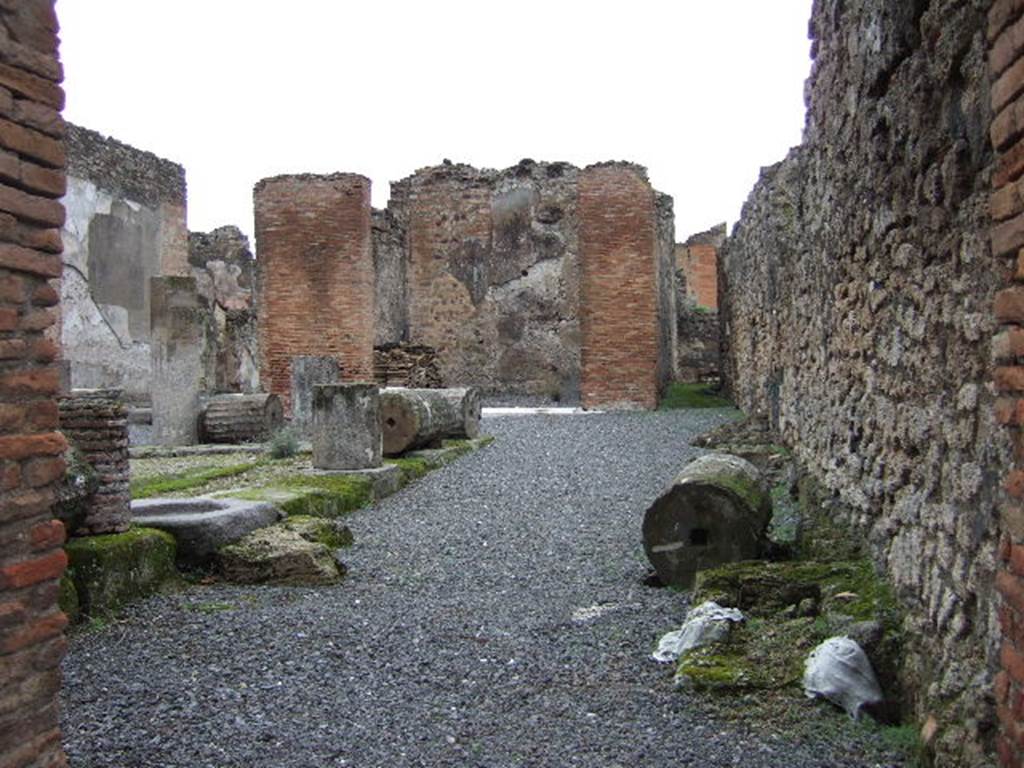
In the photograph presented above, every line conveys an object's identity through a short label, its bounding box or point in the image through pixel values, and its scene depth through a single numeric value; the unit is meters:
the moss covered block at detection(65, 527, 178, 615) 4.54
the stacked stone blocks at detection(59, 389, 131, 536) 4.90
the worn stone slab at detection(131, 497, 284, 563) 5.47
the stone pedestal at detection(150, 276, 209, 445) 11.77
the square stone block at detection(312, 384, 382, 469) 8.75
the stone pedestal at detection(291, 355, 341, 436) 12.62
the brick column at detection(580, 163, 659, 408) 16.61
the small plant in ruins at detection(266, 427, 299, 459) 10.36
